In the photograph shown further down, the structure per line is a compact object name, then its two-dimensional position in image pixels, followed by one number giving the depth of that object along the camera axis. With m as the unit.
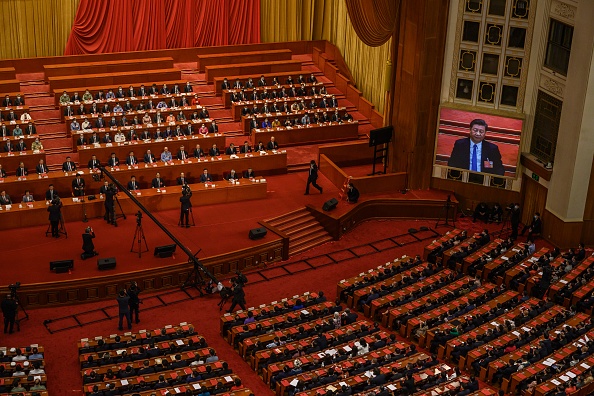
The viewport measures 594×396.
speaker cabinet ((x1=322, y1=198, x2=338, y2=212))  26.84
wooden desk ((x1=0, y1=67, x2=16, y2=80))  30.53
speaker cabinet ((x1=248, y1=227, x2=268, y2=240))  25.30
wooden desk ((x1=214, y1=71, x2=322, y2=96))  32.06
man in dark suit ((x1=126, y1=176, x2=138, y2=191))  26.48
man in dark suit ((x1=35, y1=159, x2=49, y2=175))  26.44
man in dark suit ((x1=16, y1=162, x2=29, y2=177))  26.27
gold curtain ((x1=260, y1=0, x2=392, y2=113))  33.53
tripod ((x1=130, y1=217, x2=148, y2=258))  24.12
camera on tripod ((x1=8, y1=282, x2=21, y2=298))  21.70
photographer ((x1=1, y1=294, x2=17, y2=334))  21.31
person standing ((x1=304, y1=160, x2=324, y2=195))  27.52
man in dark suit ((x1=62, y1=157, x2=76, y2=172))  26.62
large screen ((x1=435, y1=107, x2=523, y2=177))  27.73
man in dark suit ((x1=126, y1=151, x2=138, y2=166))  27.31
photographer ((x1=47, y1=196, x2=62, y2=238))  24.45
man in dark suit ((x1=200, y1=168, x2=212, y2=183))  27.19
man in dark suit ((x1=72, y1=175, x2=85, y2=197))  25.97
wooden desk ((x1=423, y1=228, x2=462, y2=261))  25.64
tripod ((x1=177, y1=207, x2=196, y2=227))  25.92
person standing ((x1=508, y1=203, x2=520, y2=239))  26.84
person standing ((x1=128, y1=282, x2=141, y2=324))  21.95
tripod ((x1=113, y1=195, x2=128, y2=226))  25.72
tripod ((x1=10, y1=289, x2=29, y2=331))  21.73
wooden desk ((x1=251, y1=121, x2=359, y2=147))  30.16
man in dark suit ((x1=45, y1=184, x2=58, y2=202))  25.53
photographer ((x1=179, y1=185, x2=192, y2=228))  25.39
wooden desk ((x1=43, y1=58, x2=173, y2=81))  31.24
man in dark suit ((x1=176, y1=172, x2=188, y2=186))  27.23
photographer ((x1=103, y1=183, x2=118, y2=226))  25.05
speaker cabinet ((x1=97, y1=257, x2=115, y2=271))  23.42
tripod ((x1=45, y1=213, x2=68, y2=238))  25.09
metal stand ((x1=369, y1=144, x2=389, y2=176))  28.70
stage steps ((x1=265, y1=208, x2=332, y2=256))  26.25
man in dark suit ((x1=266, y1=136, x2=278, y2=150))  29.19
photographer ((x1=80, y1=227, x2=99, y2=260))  23.78
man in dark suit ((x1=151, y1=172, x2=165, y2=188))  26.78
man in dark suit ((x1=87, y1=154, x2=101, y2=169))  26.80
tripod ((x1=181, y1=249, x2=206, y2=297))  23.91
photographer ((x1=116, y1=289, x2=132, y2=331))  21.67
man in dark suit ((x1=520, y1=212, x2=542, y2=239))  26.89
